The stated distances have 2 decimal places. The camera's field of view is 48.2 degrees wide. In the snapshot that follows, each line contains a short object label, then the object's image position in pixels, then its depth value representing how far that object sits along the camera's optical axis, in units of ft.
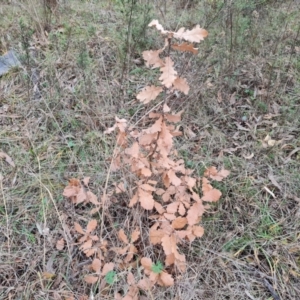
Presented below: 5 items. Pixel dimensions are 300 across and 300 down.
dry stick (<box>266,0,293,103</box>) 8.88
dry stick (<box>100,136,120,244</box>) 5.89
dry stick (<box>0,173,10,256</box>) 6.27
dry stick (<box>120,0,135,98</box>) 9.14
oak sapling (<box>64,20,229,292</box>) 5.49
